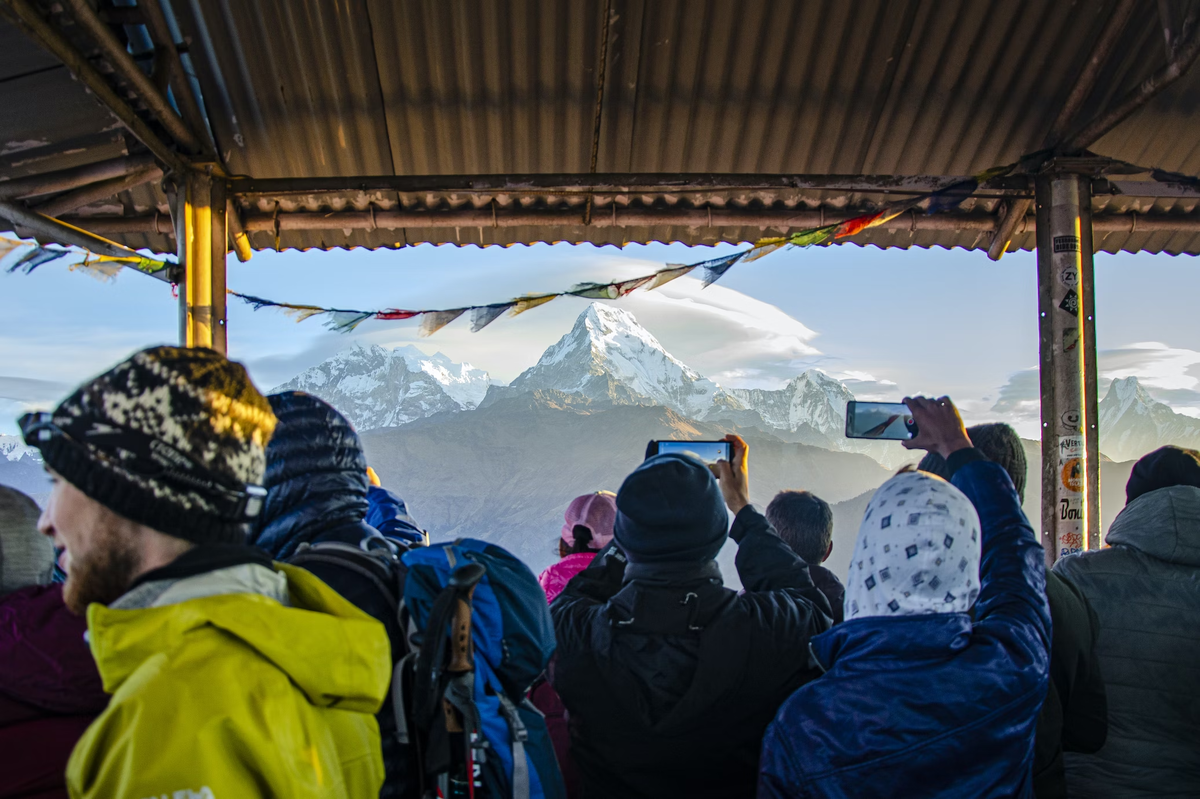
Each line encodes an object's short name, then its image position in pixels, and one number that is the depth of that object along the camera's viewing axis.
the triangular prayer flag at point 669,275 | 4.66
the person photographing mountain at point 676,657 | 1.83
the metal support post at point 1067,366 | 4.09
